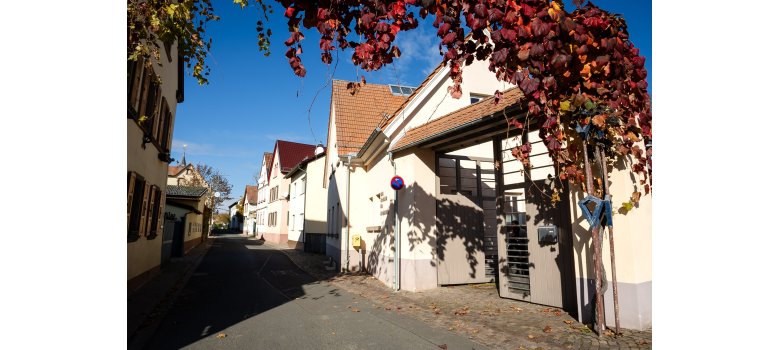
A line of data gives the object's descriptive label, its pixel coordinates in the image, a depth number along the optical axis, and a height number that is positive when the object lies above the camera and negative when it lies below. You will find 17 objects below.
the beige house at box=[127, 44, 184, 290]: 8.52 +1.39
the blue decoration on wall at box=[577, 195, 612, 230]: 5.11 +0.10
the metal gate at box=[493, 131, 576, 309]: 6.67 -0.46
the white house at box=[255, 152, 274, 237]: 45.57 +3.02
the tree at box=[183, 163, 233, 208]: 45.57 +4.13
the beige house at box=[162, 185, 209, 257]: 18.13 +0.14
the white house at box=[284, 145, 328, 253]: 24.00 +0.86
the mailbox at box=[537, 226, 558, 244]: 6.78 -0.24
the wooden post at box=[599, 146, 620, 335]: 5.07 -0.31
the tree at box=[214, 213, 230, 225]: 78.02 +0.00
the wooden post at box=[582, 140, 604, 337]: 5.06 -0.70
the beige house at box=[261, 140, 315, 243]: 35.50 +3.08
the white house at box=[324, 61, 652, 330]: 5.74 +0.10
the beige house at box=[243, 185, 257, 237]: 60.31 +1.61
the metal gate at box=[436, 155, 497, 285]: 9.70 -0.08
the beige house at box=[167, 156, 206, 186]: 46.20 +4.92
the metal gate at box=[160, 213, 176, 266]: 14.80 -0.67
